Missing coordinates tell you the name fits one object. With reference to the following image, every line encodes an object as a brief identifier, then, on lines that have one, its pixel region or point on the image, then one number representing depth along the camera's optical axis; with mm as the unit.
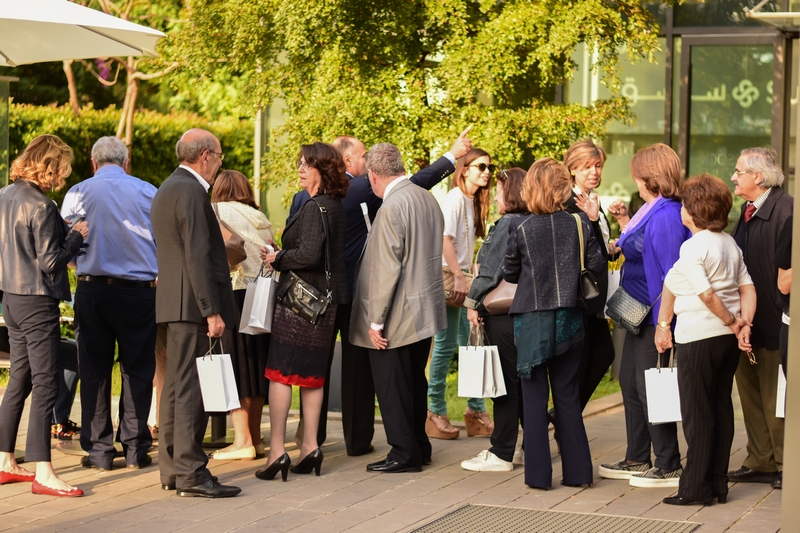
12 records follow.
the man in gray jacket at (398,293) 11314
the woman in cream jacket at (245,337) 12173
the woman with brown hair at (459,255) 13231
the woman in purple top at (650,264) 10746
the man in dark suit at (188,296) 10223
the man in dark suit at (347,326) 12353
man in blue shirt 11572
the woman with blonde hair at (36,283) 10572
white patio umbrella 11901
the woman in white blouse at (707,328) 10030
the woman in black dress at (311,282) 11269
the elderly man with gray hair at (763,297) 11095
